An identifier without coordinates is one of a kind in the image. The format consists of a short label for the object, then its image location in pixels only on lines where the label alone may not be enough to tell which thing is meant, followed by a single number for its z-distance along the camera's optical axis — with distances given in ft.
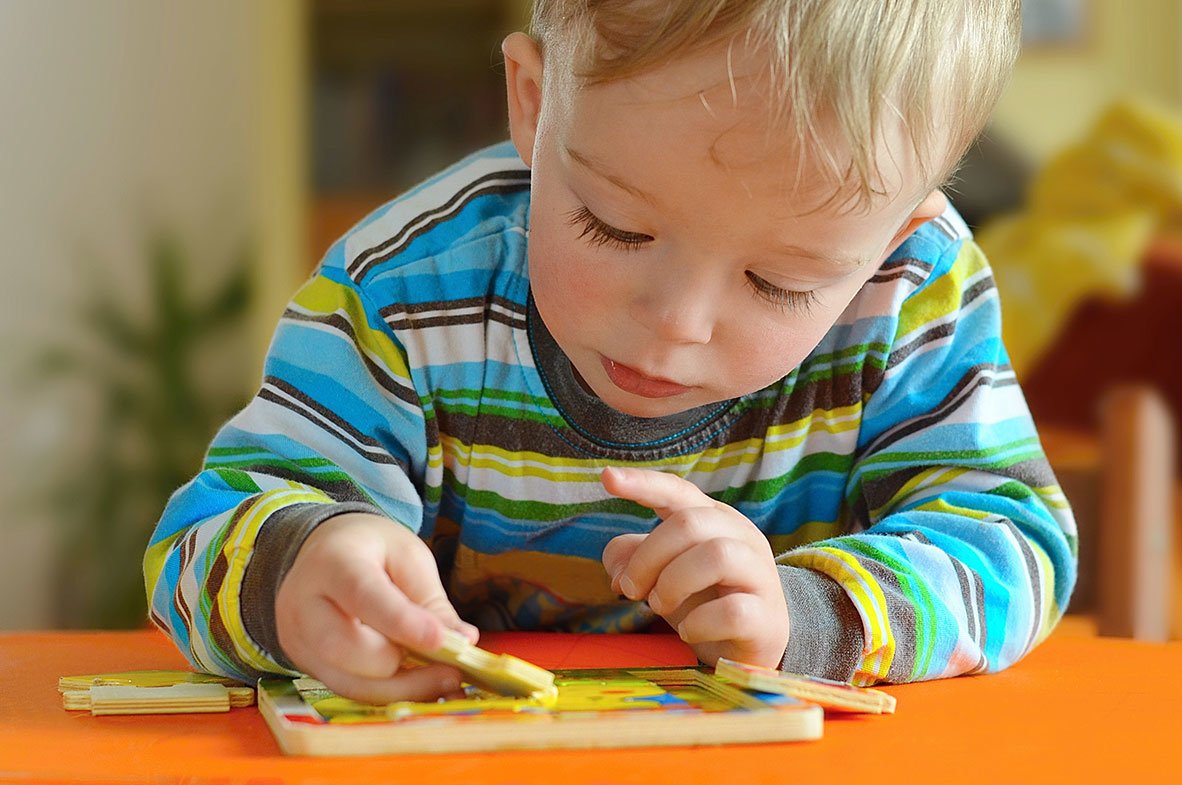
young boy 3.07
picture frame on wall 13.78
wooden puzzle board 2.83
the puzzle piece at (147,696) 3.02
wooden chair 5.22
